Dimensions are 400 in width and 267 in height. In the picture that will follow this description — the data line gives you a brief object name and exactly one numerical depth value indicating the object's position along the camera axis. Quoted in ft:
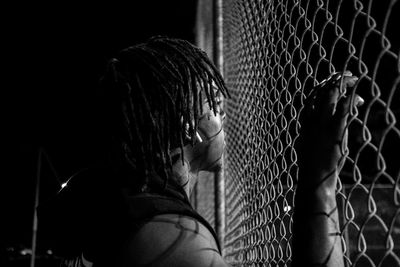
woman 3.52
